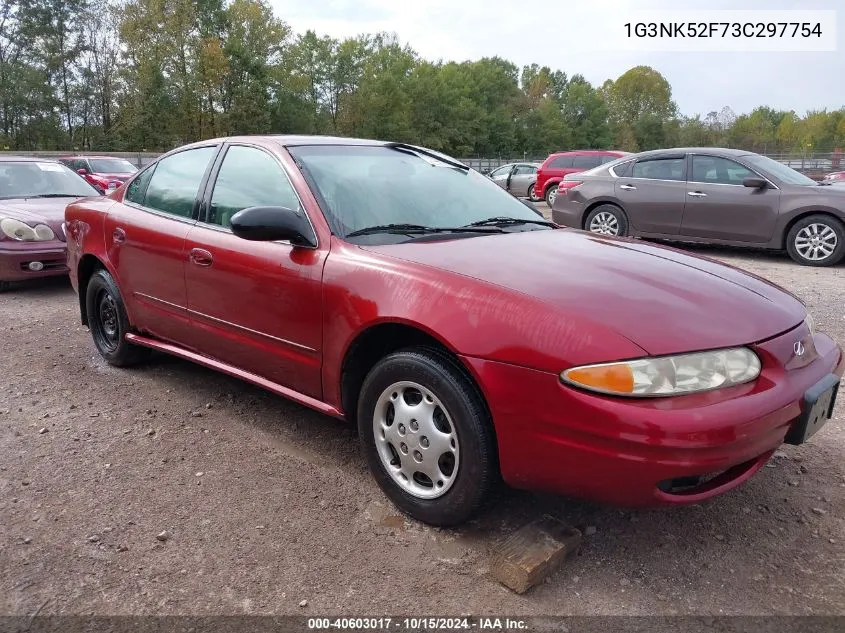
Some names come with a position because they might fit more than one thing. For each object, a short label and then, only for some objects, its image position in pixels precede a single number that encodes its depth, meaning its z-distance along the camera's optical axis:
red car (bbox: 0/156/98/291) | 6.61
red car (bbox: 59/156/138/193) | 14.77
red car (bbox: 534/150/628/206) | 17.72
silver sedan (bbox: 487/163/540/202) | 21.75
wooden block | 2.17
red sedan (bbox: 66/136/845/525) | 2.07
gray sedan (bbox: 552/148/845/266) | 8.05
